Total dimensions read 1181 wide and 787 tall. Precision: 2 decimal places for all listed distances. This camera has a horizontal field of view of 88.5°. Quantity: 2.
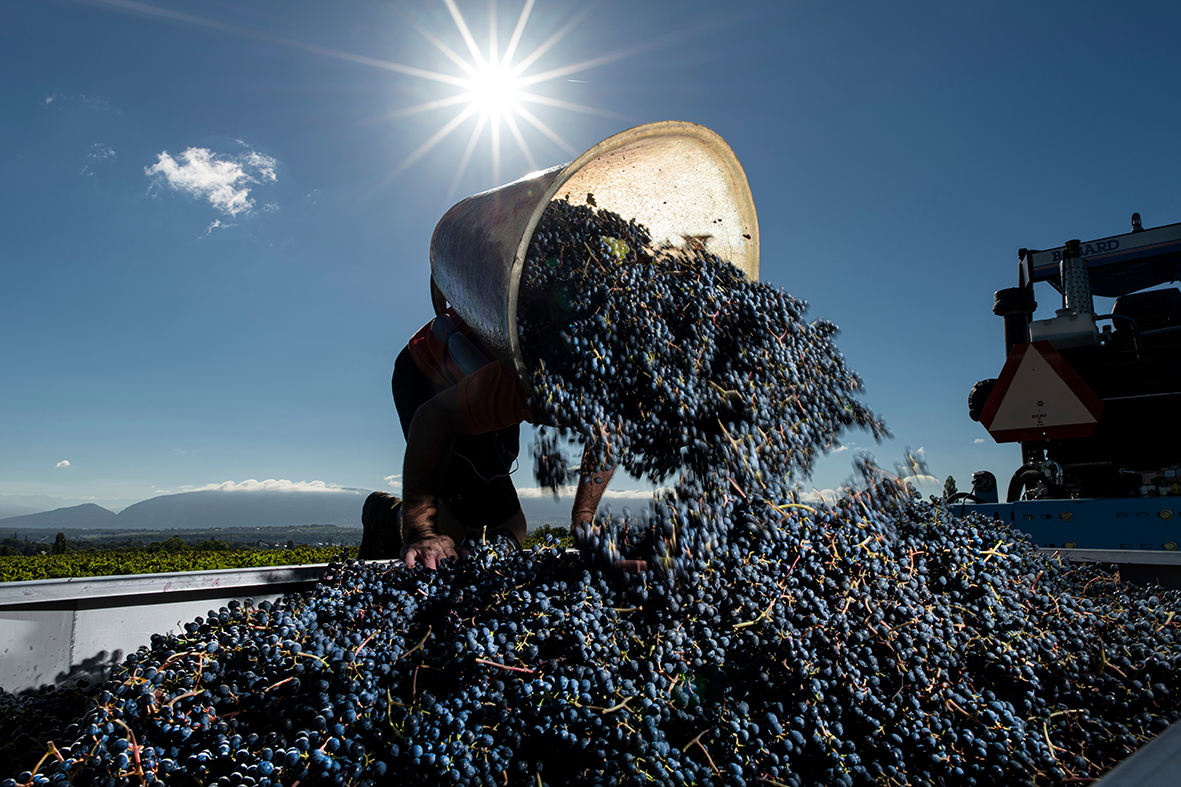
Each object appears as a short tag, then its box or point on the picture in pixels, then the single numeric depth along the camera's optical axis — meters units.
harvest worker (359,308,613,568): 1.96
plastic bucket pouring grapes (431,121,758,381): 1.64
